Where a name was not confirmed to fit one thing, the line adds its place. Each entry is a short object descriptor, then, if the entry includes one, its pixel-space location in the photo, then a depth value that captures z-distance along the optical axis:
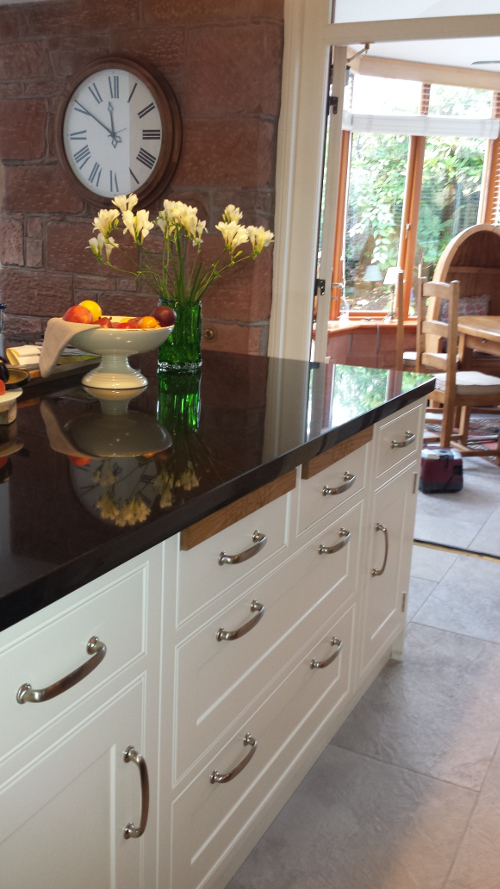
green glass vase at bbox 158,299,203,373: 1.94
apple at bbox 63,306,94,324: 1.53
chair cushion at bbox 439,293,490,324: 5.86
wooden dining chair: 4.44
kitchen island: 0.85
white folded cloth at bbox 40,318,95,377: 1.52
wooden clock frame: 2.87
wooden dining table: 4.65
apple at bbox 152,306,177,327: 1.66
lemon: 1.58
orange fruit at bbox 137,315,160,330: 1.60
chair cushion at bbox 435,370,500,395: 4.54
